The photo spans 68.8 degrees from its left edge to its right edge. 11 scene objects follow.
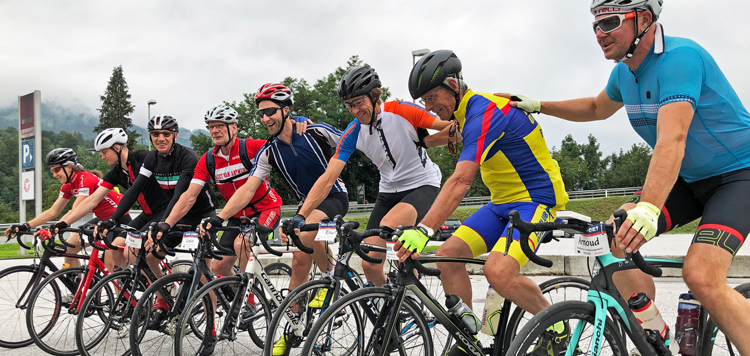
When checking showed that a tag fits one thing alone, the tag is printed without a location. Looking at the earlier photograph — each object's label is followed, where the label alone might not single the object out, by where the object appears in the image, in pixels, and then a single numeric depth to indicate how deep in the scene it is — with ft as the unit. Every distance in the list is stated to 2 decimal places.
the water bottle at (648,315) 8.70
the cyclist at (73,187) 21.50
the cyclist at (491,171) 10.37
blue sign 47.65
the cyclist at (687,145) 7.82
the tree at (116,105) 224.94
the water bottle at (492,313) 11.26
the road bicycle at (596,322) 7.74
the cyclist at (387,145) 14.15
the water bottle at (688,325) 9.16
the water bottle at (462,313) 10.60
